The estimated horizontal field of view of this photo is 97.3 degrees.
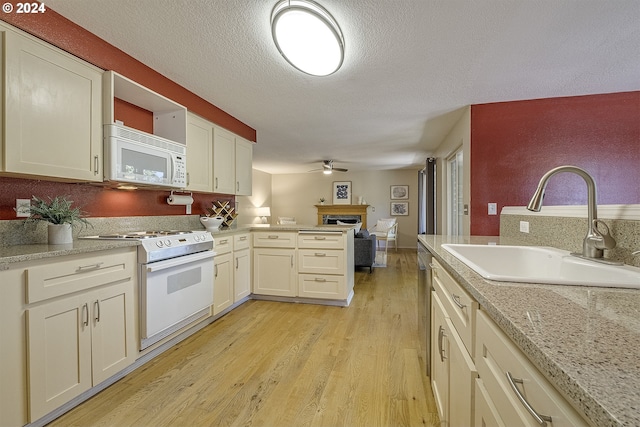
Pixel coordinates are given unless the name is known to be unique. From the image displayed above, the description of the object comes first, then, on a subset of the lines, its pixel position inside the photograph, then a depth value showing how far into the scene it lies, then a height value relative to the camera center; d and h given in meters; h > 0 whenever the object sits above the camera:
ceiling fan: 6.05 +1.03
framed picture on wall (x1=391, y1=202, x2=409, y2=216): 7.78 +0.15
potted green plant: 1.69 -0.02
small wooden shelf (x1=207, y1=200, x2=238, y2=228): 3.39 +0.02
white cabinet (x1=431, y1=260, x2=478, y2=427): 0.88 -0.54
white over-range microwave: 1.89 +0.41
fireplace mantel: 7.92 +0.09
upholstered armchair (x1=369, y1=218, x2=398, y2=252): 6.80 -0.43
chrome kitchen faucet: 1.02 -0.06
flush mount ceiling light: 1.48 +1.02
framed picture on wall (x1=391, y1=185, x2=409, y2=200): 7.77 +0.59
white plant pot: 1.70 -0.13
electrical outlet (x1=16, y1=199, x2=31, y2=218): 1.70 +0.03
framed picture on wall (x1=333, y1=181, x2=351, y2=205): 8.05 +0.60
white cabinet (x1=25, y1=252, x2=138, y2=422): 1.34 -0.61
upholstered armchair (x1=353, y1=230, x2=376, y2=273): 4.84 -0.65
